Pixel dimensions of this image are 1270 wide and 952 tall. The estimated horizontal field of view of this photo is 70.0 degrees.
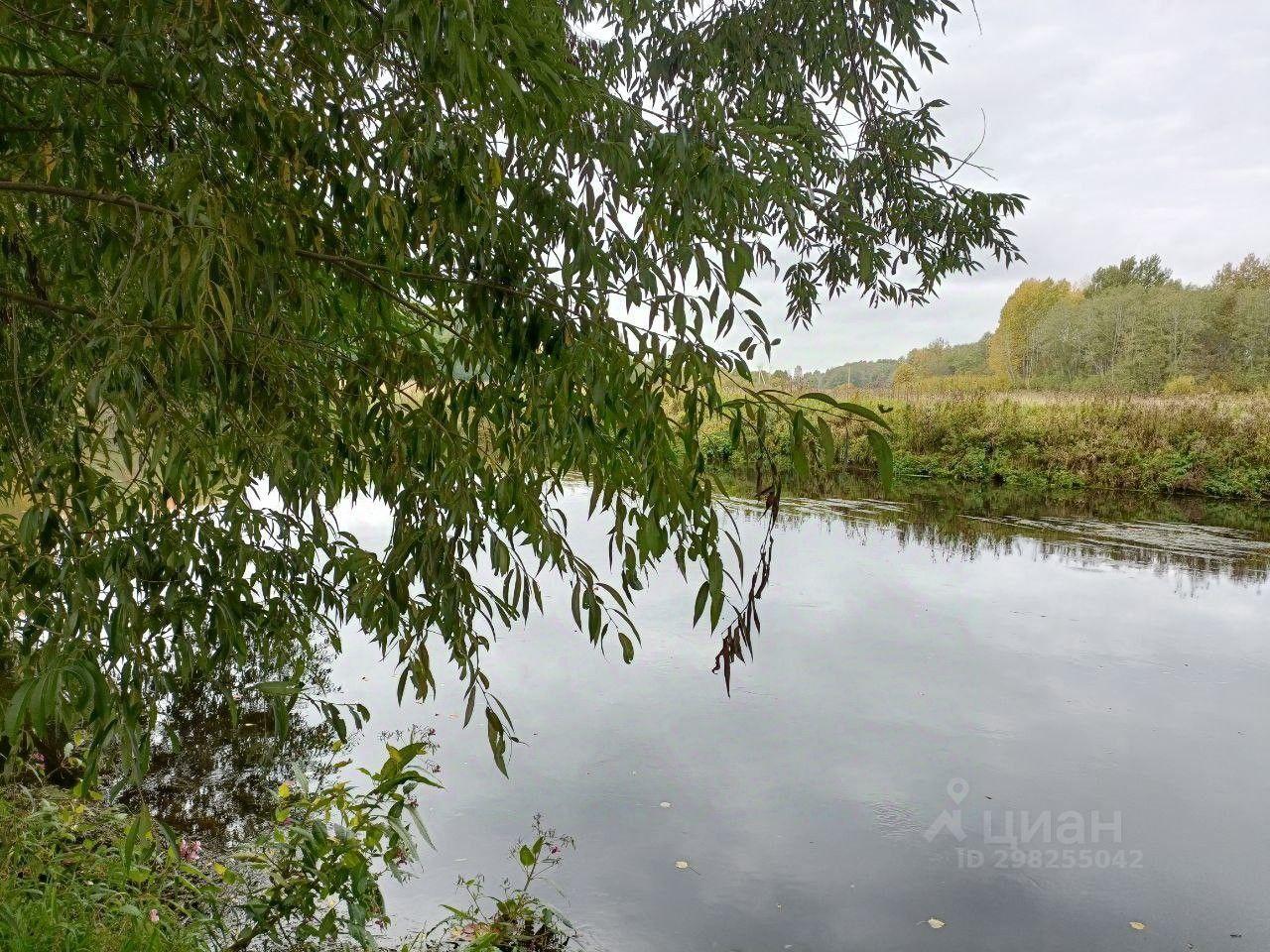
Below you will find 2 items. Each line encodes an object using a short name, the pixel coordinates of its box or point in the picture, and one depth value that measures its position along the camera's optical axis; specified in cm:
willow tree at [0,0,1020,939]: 131
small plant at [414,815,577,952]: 278
